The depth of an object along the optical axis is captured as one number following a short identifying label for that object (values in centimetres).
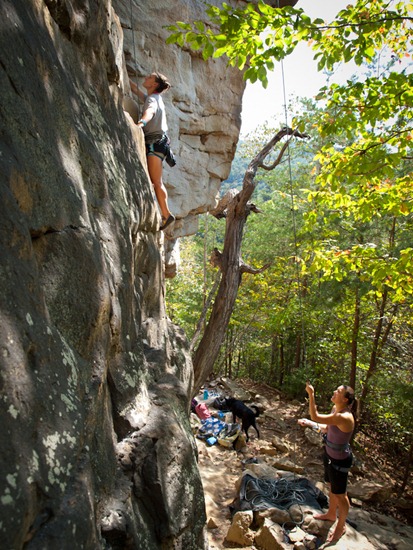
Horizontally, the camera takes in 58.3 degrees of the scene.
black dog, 884
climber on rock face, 450
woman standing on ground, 413
